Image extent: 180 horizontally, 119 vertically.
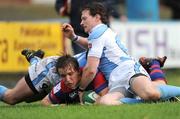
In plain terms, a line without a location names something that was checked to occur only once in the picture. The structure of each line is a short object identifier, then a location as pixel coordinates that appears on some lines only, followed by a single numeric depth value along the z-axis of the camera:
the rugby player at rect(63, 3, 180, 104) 18.59
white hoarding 37.03
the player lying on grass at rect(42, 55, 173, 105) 18.94
